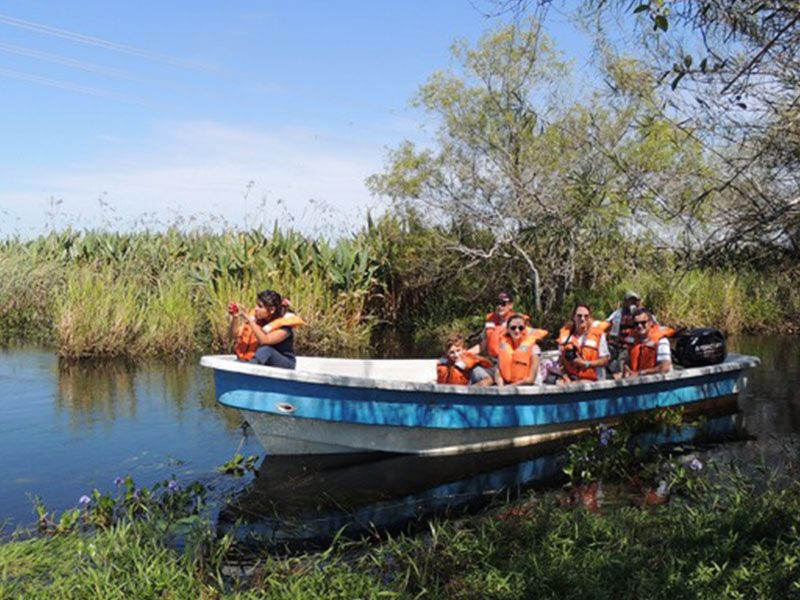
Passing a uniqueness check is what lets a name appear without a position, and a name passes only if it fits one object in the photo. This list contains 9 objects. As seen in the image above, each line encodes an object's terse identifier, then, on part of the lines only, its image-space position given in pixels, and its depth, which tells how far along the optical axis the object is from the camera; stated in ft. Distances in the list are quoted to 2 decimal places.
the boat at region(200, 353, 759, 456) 26.78
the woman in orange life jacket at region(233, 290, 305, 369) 28.94
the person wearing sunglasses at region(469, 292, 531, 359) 33.76
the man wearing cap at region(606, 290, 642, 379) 34.73
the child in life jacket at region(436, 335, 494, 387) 31.12
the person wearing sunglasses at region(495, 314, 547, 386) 30.94
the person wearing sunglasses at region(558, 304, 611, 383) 32.53
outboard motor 36.91
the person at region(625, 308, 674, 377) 33.99
